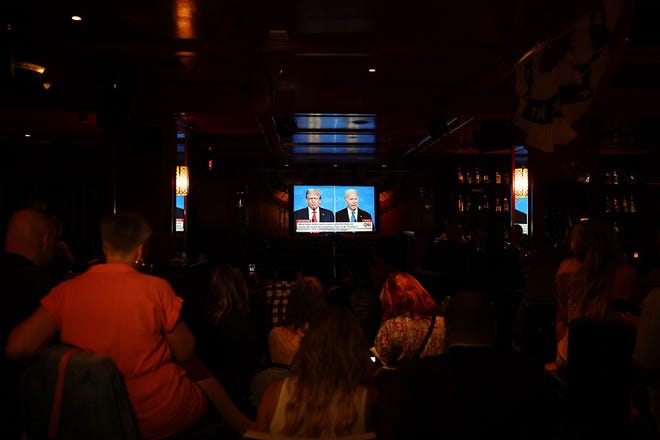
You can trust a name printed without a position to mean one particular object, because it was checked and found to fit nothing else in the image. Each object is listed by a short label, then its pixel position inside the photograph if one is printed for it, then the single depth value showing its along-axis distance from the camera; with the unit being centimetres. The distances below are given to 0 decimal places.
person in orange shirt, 206
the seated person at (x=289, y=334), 317
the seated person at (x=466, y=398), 171
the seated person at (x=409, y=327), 322
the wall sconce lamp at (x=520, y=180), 1045
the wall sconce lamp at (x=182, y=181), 916
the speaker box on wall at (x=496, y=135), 771
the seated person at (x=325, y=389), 189
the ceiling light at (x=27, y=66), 469
